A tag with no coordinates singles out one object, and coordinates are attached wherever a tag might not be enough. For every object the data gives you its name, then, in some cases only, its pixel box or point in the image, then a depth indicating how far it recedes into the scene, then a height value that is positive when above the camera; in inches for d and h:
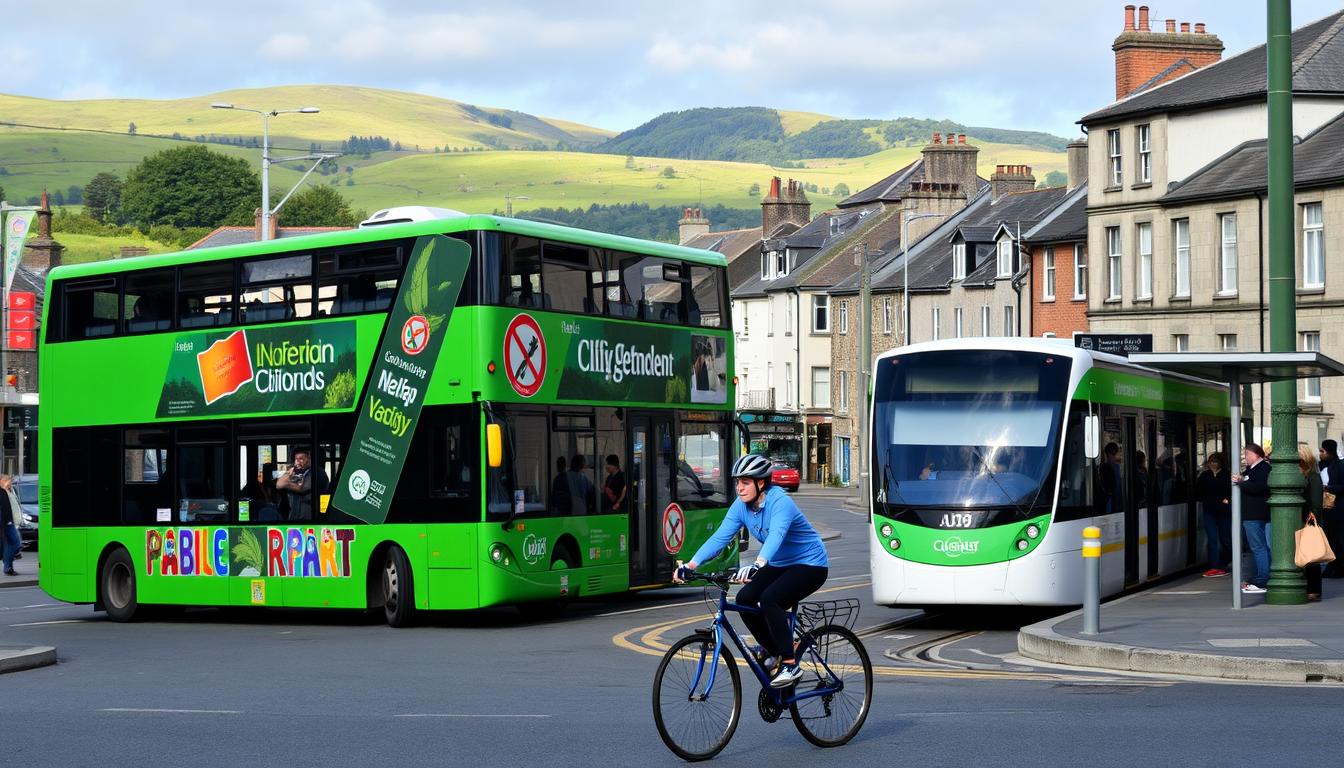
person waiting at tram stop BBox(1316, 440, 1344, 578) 935.7 -44.9
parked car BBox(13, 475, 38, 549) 1579.7 -63.8
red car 2733.8 -78.7
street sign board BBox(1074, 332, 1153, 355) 1068.9 +56.3
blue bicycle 401.1 -59.1
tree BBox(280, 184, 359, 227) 5590.6 +682.3
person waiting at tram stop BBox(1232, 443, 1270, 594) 781.9 -33.2
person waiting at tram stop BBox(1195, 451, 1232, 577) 955.3 -43.5
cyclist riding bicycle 417.4 -29.8
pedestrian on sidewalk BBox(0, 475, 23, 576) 1228.5 -57.5
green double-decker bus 764.6 +4.7
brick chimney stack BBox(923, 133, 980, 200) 3260.3 +468.1
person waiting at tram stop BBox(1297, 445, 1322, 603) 789.9 -32.6
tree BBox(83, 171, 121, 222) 7086.6 +929.1
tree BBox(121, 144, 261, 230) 5718.5 +753.1
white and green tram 722.8 -18.2
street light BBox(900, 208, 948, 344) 2624.0 +268.2
